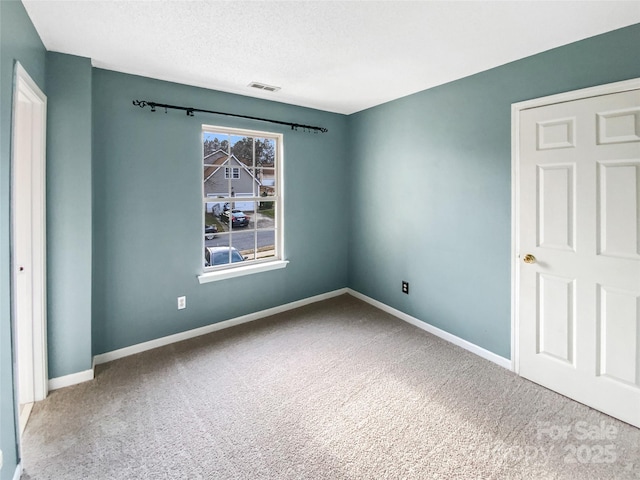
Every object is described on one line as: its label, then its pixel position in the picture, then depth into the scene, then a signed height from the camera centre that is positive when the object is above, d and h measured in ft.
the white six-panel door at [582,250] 6.56 -0.32
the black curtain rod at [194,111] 9.14 +3.90
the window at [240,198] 10.78 +1.41
